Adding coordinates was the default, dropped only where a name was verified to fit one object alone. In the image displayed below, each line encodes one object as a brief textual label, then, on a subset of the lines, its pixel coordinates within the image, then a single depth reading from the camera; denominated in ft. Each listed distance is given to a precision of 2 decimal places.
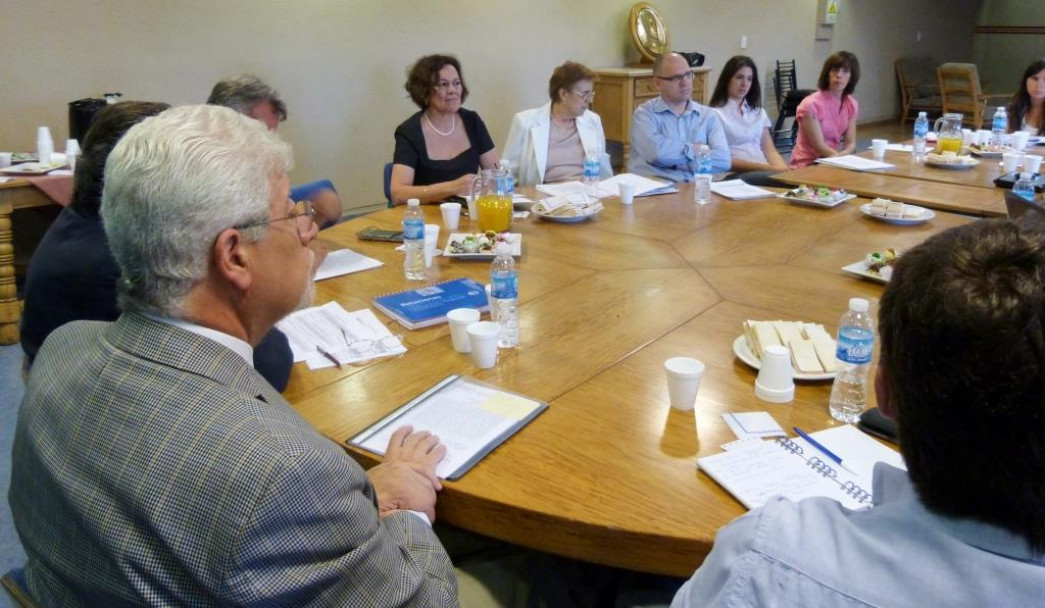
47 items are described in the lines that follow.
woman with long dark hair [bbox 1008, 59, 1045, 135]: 15.15
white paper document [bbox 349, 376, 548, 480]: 4.06
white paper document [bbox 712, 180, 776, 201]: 9.98
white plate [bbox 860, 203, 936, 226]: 8.39
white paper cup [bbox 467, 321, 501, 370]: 4.93
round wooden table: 3.59
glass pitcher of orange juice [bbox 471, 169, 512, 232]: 8.10
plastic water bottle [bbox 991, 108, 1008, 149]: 13.79
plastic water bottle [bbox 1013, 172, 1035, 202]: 9.55
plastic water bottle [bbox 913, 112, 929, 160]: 13.34
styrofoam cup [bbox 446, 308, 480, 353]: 5.20
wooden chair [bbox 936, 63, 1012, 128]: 26.86
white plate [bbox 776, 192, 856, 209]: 9.39
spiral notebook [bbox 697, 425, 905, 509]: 3.61
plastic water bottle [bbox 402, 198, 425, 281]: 6.72
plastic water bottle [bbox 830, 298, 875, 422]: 4.34
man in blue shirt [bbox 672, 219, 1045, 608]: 1.88
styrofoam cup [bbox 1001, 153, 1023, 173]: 11.34
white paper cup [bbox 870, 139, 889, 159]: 12.62
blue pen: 3.86
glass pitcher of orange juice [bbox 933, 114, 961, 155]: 12.83
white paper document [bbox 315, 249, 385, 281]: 6.93
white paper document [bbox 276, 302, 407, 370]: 5.24
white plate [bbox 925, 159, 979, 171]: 11.99
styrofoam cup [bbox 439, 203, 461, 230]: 8.42
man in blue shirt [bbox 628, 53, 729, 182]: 12.36
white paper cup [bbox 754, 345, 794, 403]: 4.49
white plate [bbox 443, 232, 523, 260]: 7.27
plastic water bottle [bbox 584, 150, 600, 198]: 10.46
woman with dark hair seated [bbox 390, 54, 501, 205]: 10.79
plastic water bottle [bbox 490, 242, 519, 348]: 5.36
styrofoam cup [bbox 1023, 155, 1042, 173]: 11.10
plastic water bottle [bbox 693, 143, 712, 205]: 9.71
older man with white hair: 2.59
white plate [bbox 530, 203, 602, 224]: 8.71
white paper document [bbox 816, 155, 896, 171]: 11.89
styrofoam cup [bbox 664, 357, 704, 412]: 4.33
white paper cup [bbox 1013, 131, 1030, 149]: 13.19
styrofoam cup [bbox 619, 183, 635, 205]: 9.63
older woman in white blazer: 11.49
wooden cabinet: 20.01
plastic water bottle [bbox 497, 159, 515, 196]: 8.89
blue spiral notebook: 5.75
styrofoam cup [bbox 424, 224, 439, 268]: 7.15
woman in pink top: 14.66
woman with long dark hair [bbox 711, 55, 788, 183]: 13.64
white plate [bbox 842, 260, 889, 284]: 6.48
